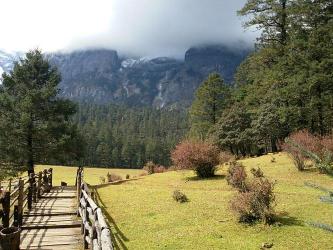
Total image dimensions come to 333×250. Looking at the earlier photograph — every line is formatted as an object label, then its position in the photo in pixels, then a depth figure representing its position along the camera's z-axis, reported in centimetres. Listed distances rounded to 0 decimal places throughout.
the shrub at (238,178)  2082
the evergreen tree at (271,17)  3827
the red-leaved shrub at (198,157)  3133
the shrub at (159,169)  4706
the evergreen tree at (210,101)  6531
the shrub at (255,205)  1623
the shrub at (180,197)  2278
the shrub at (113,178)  4388
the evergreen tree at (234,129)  5719
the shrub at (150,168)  4711
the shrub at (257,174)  2636
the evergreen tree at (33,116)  3622
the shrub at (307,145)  2780
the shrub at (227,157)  4198
